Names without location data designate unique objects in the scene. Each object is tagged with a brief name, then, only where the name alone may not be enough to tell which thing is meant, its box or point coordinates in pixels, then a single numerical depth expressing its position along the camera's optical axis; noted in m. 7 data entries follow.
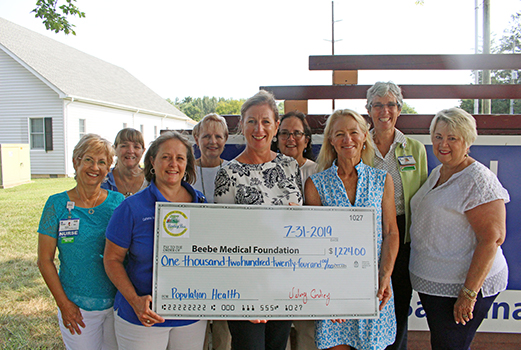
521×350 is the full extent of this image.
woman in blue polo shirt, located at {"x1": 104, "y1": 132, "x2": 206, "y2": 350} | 2.05
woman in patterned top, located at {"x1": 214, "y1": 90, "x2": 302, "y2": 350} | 2.22
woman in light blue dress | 2.27
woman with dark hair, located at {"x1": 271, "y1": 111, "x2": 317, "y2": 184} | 2.86
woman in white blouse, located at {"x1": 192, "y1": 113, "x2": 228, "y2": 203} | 2.94
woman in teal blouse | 2.25
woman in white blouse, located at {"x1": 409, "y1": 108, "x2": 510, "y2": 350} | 2.18
